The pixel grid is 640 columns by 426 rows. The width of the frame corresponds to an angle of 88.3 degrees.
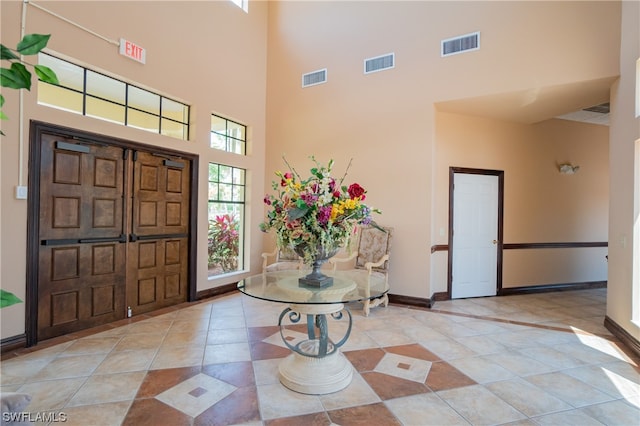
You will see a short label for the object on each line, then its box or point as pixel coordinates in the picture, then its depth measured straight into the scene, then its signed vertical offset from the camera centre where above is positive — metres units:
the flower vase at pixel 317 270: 2.55 -0.45
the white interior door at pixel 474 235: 5.21 -0.28
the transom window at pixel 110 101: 3.33 +1.27
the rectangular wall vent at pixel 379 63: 4.90 +2.31
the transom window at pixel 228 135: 5.15 +1.27
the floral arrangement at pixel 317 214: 2.44 +0.00
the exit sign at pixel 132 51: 3.78 +1.88
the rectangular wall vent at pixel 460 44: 4.34 +2.33
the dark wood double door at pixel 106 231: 3.27 -0.24
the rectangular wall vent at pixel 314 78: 5.45 +2.30
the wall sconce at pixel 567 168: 5.78 +0.90
